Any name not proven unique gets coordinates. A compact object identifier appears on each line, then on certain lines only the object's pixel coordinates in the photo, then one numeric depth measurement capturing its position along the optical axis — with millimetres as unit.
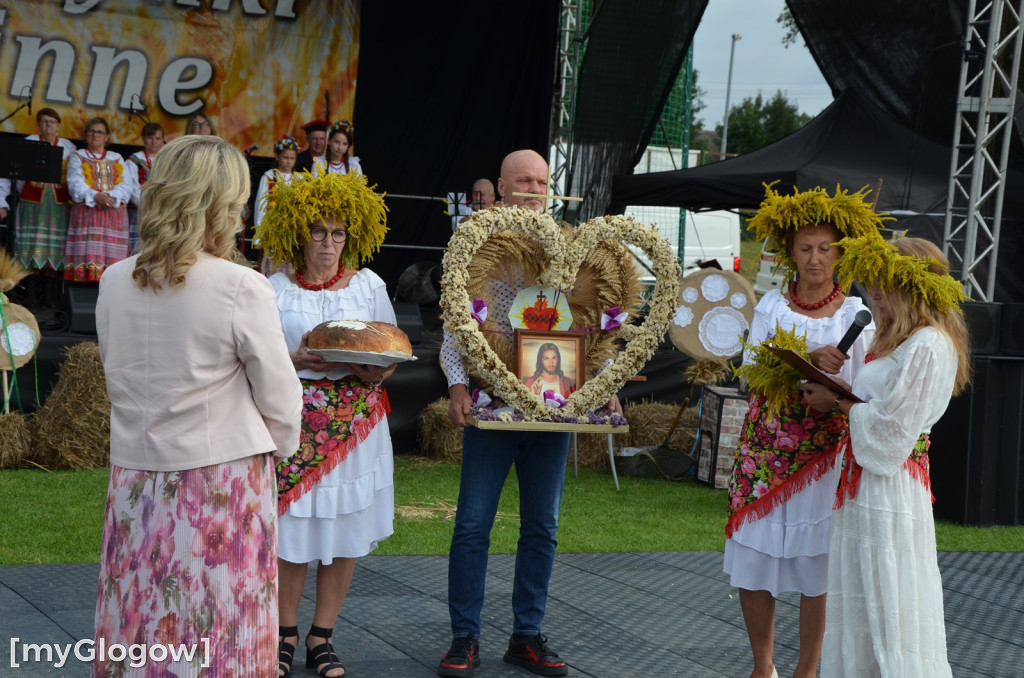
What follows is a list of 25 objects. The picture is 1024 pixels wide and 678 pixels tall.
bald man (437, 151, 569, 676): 3963
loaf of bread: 3664
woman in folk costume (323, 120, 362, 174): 10609
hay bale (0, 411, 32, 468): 7324
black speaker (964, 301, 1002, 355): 7148
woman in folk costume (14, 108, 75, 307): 10391
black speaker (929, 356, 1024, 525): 7039
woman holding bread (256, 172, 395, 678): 3863
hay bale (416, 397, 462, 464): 8445
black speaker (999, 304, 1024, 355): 7129
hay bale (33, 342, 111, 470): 7469
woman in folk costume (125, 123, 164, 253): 10531
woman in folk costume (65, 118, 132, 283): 10289
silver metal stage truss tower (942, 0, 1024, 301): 7227
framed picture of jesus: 3877
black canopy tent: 8750
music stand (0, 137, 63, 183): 9125
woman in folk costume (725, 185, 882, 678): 3750
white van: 18703
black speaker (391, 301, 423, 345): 8812
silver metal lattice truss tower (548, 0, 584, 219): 10930
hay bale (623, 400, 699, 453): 8805
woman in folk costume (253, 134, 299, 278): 10503
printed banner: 10812
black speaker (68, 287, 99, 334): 8164
